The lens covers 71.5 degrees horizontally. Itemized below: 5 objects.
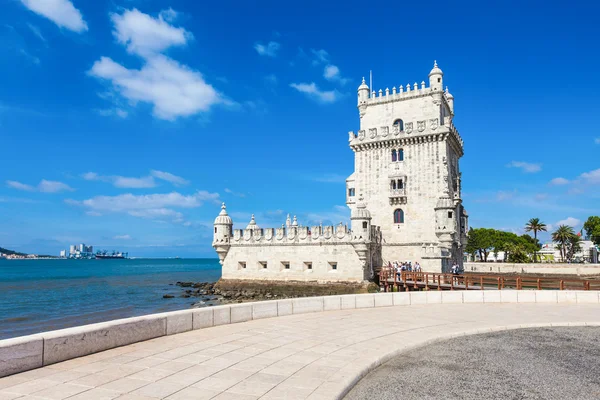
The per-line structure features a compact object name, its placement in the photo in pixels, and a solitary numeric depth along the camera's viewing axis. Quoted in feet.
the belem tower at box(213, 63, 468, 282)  115.24
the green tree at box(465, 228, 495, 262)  266.16
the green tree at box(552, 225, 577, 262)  242.99
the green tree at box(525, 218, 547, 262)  264.31
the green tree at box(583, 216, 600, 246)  226.25
